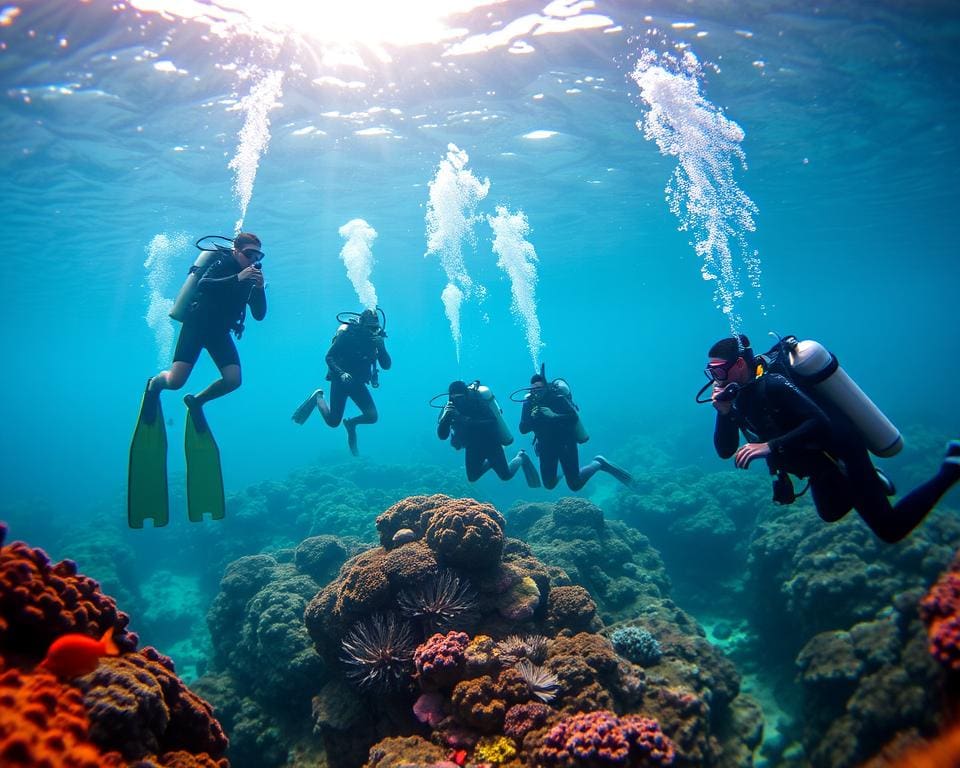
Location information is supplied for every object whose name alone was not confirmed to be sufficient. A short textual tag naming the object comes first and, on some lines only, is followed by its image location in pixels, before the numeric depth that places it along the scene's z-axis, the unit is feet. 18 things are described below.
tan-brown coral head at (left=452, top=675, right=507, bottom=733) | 12.69
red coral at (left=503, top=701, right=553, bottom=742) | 12.24
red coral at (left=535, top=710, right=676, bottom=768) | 10.61
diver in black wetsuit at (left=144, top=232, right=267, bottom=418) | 23.72
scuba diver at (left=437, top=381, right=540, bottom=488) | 30.68
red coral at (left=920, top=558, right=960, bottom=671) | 7.72
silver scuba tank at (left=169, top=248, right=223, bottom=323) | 23.30
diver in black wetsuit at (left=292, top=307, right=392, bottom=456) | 32.68
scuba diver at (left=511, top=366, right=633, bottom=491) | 32.12
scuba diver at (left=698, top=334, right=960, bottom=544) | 13.88
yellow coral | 11.86
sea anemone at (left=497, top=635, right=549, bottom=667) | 14.56
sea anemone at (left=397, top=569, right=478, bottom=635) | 16.21
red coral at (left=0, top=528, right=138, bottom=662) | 9.22
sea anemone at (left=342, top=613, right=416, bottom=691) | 15.43
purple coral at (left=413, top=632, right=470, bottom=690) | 13.99
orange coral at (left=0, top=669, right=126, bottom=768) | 6.47
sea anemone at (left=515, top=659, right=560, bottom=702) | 13.34
